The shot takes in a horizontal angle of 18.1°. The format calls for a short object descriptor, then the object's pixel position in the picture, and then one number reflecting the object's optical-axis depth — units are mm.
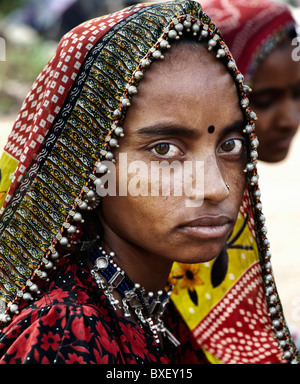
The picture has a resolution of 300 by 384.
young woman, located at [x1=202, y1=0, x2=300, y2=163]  1499
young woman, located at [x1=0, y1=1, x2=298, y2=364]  854
